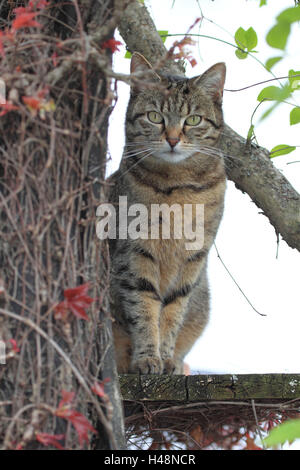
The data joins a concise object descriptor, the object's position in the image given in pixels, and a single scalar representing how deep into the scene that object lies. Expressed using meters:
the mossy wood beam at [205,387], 2.95
